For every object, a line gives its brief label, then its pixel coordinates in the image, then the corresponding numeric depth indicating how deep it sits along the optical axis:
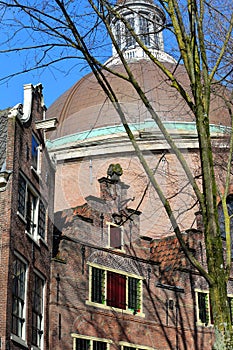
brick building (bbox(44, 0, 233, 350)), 22.02
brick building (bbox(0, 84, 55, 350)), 18.28
